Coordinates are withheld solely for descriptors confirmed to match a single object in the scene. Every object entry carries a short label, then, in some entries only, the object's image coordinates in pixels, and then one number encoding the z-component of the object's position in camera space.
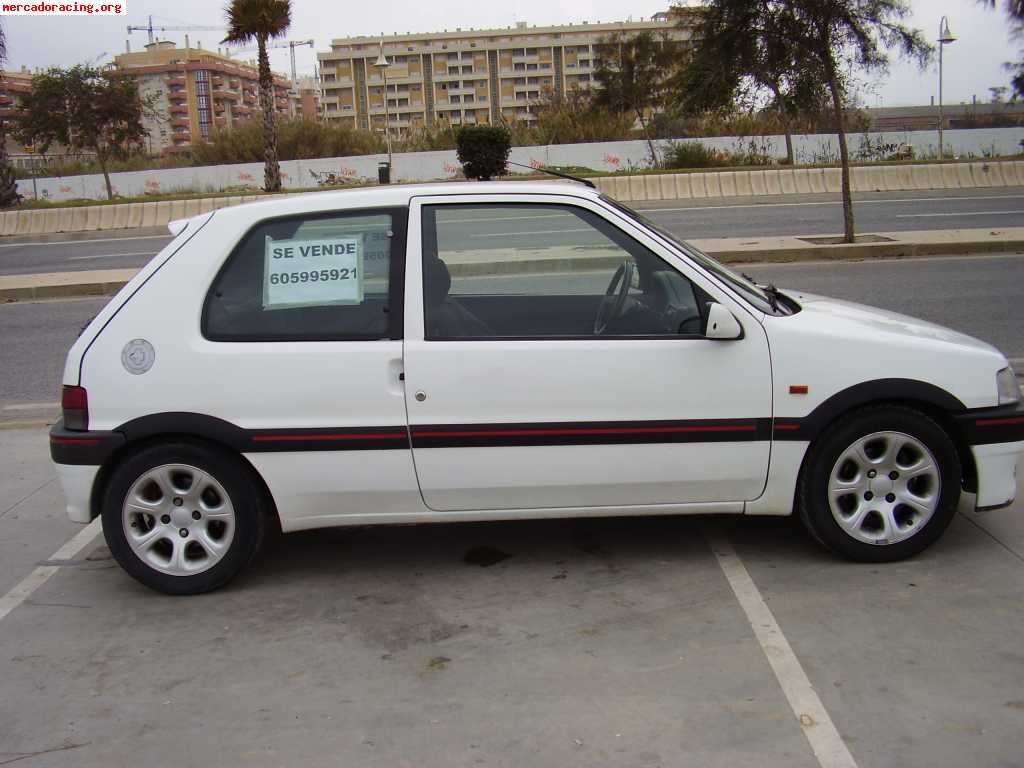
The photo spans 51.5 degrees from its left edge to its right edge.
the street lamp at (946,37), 29.48
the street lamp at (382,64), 33.96
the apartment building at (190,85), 144.25
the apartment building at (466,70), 128.25
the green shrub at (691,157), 30.75
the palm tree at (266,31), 29.06
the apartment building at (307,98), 158.94
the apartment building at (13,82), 117.62
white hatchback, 4.25
